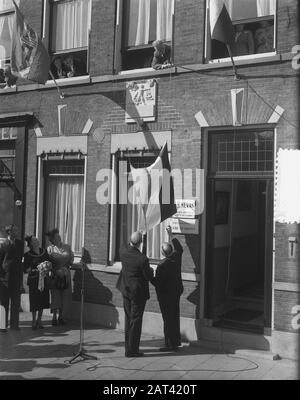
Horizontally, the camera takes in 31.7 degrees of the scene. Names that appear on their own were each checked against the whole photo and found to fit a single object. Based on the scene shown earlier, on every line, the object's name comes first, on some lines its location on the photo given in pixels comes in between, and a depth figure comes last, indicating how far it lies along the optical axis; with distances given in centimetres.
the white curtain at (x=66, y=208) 1094
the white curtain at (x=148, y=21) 991
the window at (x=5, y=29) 1223
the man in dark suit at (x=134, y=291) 806
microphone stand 779
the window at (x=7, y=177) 1177
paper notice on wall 816
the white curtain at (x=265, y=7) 876
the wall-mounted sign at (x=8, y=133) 1171
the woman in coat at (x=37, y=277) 975
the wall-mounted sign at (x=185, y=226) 909
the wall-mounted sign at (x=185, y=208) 913
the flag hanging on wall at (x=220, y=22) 804
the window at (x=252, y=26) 881
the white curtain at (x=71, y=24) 1095
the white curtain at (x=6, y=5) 1217
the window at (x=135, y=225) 985
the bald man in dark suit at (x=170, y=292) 835
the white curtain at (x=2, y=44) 1239
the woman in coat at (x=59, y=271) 995
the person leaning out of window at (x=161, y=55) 963
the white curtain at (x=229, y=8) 915
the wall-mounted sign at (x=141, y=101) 966
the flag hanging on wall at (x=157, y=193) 876
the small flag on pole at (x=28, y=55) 993
